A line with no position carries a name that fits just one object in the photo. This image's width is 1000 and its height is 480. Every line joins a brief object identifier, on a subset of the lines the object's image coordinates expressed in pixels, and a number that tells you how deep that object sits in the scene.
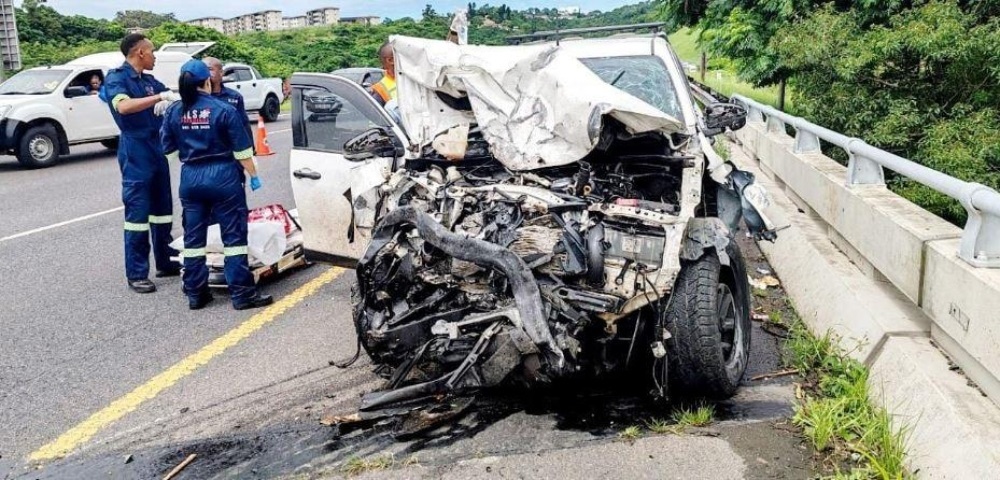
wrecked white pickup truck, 3.96
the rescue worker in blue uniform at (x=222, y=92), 7.32
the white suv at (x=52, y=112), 14.44
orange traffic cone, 15.40
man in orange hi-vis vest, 7.20
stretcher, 6.77
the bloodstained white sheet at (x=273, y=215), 7.13
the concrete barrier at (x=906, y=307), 3.22
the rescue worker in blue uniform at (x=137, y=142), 6.83
